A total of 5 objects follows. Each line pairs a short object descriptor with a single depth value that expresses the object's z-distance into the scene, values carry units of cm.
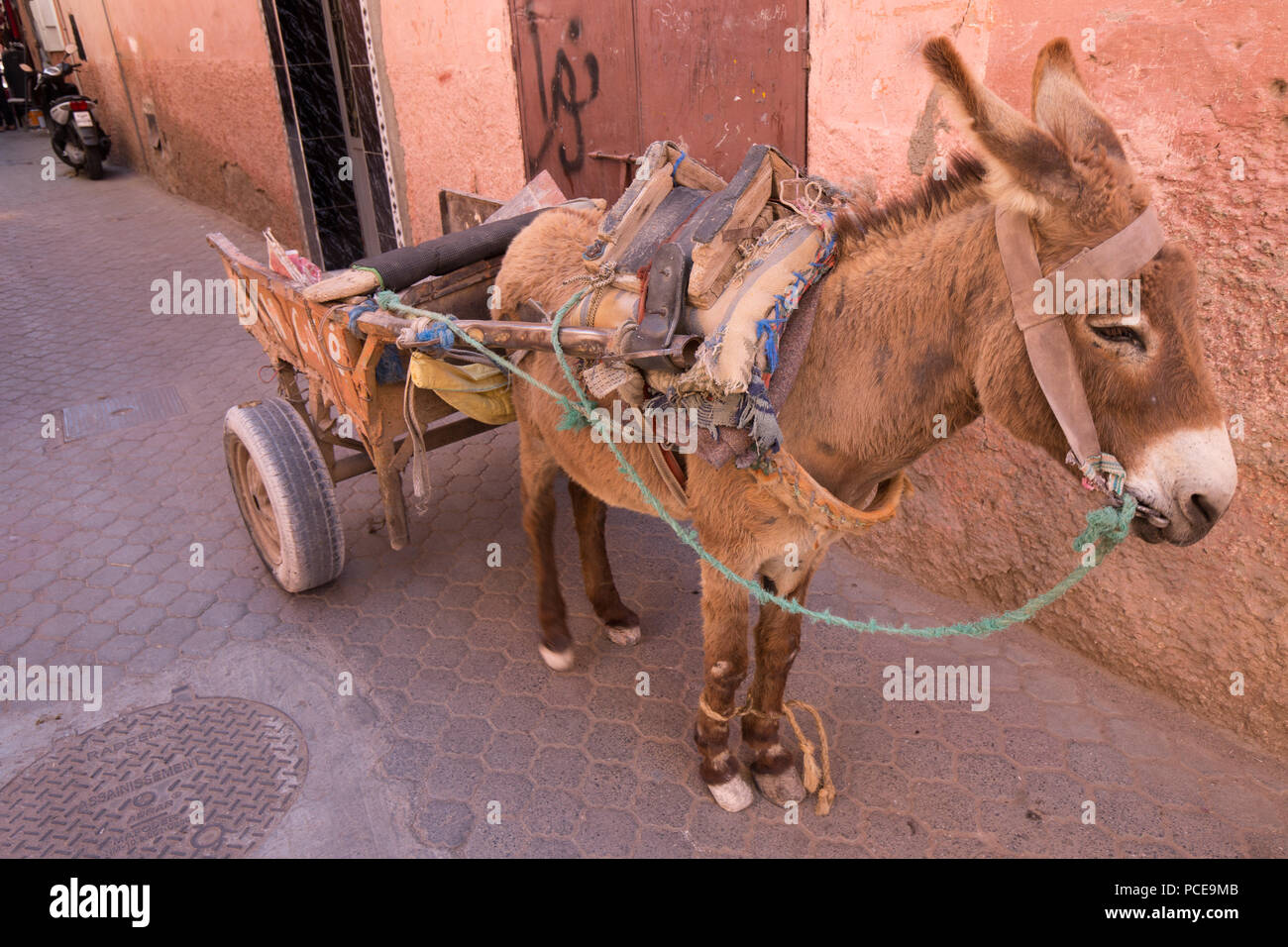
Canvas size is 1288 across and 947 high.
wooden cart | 311
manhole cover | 279
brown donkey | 158
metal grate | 575
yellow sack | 296
